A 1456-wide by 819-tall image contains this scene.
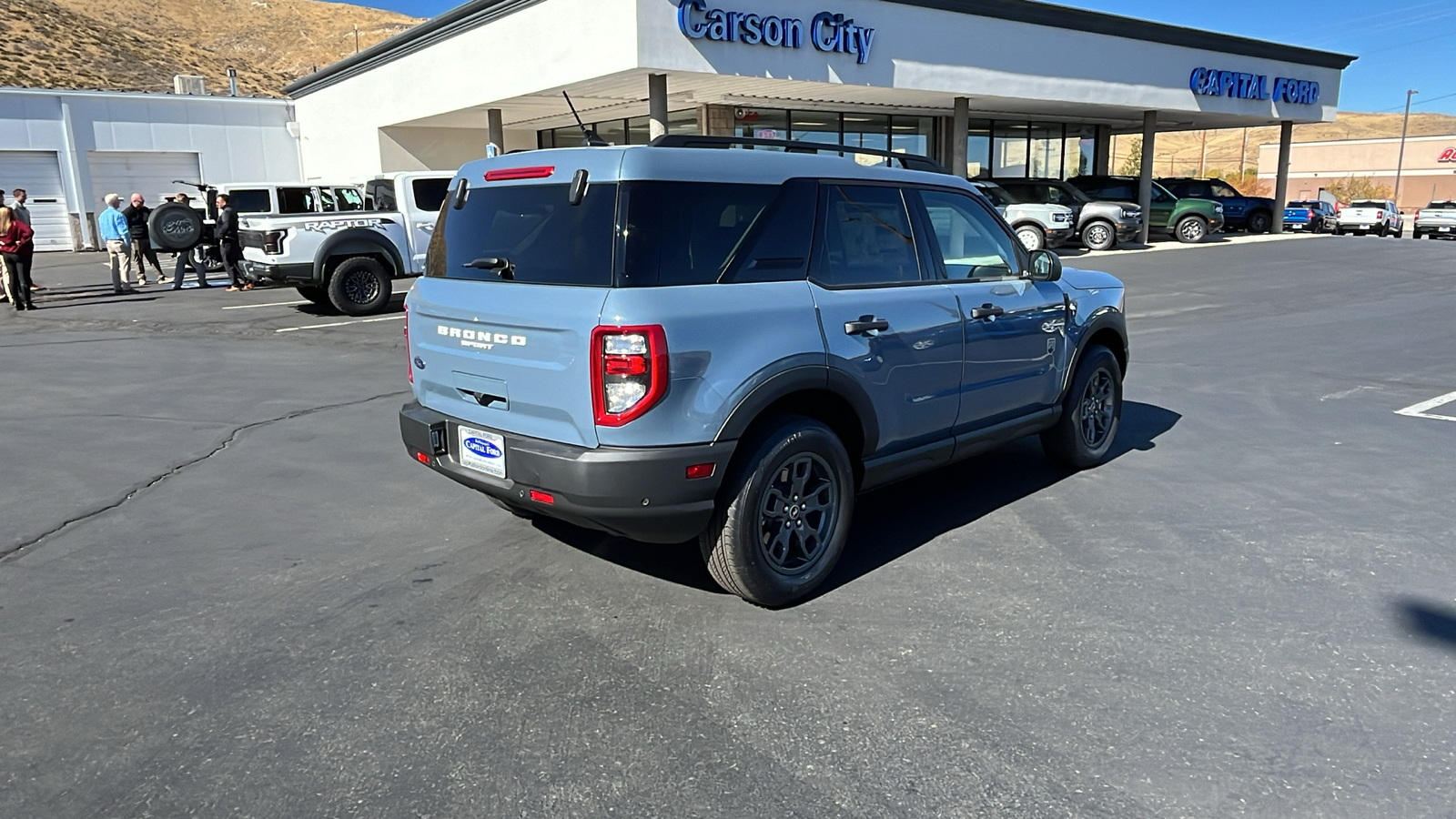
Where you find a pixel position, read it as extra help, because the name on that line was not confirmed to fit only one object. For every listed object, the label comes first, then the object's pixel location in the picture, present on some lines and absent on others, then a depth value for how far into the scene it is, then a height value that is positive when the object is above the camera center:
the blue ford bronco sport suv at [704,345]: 3.65 -0.54
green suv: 26.75 -0.16
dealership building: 17.81 +2.84
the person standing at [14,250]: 14.48 -0.34
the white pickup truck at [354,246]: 13.28 -0.34
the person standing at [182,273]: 17.42 -0.88
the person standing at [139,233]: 17.30 -0.15
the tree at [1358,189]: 75.19 +0.87
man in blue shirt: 16.16 -0.24
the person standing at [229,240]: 16.45 -0.31
